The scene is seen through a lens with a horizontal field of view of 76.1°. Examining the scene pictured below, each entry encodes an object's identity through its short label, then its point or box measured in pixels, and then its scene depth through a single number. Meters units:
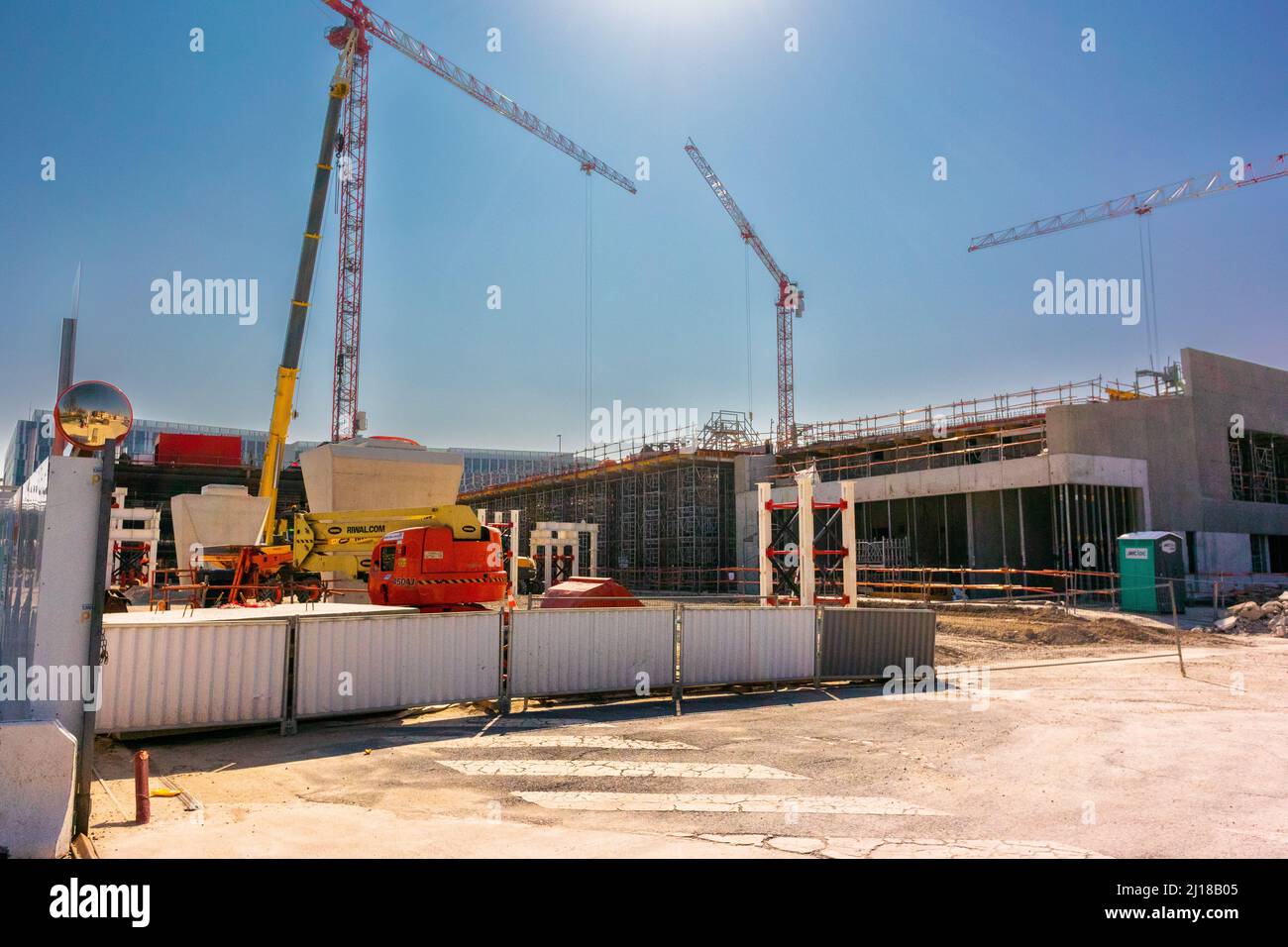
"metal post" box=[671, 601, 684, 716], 12.45
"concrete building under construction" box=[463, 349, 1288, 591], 31.19
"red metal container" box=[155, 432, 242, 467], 54.16
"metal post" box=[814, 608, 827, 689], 13.81
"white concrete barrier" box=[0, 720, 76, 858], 5.49
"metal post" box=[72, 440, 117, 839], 6.05
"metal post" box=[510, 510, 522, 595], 25.19
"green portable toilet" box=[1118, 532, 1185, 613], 25.17
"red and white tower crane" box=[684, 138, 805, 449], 75.00
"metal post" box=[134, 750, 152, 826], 6.55
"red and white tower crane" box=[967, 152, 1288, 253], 58.62
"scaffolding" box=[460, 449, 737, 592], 41.47
